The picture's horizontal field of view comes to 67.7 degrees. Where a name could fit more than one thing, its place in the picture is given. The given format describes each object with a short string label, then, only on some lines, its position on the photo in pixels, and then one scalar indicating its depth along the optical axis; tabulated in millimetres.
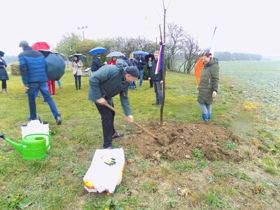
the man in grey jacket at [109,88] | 3415
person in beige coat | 9410
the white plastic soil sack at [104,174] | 2728
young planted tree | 4170
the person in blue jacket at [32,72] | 4629
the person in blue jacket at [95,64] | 7274
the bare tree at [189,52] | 21390
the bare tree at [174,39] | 20759
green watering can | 3374
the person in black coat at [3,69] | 8587
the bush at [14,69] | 17897
